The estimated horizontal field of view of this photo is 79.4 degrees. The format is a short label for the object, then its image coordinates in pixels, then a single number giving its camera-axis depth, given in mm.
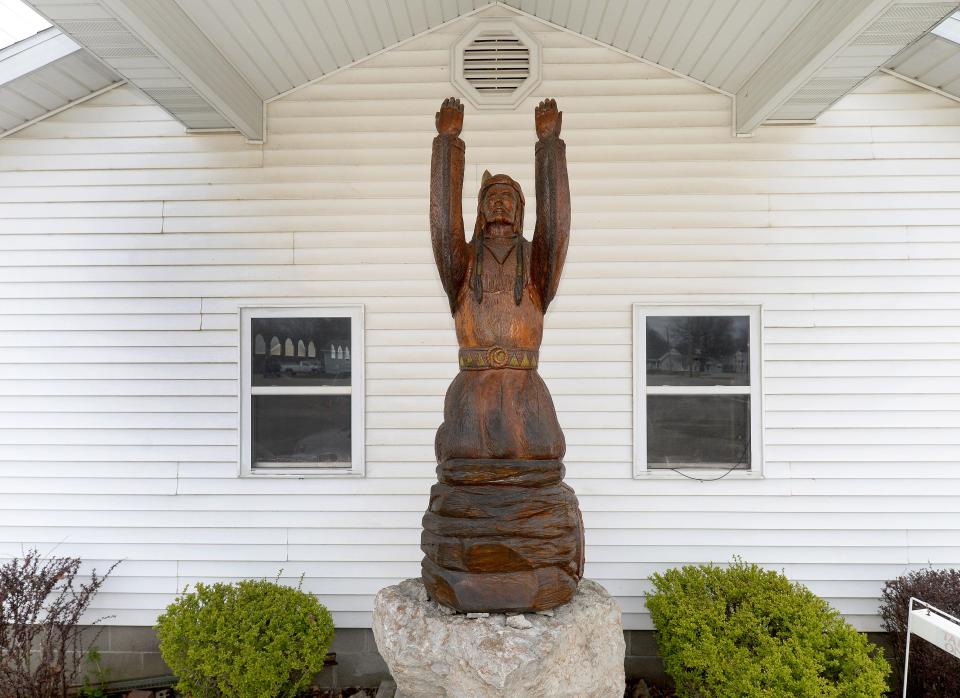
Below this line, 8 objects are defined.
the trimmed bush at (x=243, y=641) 3363
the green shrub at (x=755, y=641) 3041
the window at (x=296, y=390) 4133
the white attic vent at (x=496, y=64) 4020
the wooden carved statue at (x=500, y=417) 2305
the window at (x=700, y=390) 4059
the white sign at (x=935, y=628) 2818
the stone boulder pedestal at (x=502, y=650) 2227
